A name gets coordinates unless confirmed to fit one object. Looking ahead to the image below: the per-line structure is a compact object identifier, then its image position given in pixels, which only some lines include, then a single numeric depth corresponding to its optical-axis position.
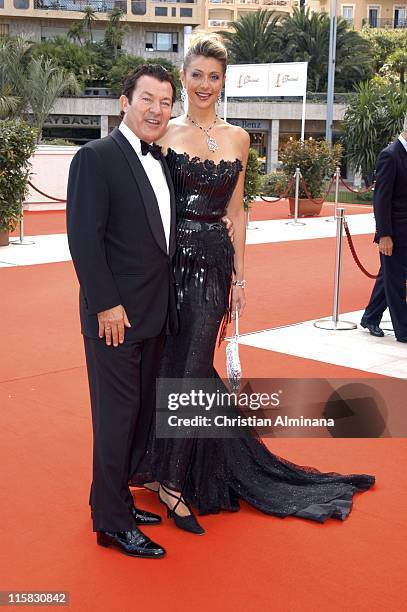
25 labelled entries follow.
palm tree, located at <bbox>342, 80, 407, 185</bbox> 21.91
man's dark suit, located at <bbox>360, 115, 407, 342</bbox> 6.42
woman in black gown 3.47
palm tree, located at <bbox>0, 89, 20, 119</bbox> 30.42
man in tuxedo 2.98
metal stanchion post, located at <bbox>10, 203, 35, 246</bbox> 12.47
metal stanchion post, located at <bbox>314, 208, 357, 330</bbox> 7.36
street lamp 26.30
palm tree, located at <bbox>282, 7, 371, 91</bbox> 41.97
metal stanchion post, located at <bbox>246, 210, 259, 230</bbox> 15.16
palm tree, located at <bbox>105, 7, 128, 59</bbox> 44.12
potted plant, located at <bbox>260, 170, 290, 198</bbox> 18.39
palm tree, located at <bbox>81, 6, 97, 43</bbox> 44.81
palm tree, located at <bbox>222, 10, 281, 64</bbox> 43.19
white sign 24.14
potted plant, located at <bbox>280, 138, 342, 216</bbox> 17.42
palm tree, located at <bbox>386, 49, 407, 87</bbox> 32.69
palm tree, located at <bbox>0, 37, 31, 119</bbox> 30.70
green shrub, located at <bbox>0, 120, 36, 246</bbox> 11.19
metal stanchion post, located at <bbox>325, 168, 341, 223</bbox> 16.92
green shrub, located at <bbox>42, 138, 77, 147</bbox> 22.88
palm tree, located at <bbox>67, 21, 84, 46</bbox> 44.69
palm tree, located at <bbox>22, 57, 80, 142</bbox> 31.59
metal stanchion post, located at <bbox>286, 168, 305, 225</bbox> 16.30
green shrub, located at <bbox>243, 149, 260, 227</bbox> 14.44
